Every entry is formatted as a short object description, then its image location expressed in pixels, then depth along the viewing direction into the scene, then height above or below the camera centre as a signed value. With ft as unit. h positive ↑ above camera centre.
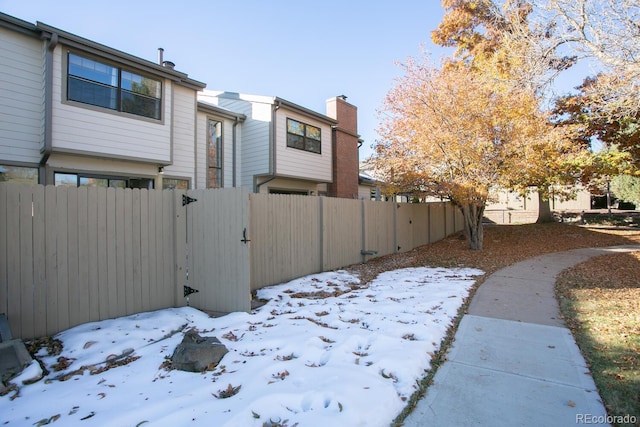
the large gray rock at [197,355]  11.55 -4.61
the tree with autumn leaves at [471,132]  32.27 +8.47
